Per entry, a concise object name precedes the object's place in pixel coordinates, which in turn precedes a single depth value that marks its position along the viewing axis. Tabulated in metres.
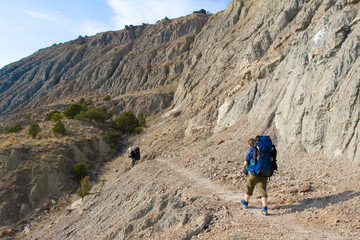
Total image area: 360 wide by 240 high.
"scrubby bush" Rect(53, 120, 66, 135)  25.58
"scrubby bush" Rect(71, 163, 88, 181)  19.91
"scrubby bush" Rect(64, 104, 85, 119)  36.48
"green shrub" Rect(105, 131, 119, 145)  28.09
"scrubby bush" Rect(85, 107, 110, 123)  33.00
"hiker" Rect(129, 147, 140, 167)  17.00
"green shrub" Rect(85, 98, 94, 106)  47.75
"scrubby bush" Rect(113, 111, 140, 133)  32.19
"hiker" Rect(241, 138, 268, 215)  5.76
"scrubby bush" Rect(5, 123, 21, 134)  28.48
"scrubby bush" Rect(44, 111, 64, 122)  33.81
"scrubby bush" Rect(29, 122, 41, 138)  24.91
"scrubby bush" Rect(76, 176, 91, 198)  15.46
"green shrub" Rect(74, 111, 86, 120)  32.40
